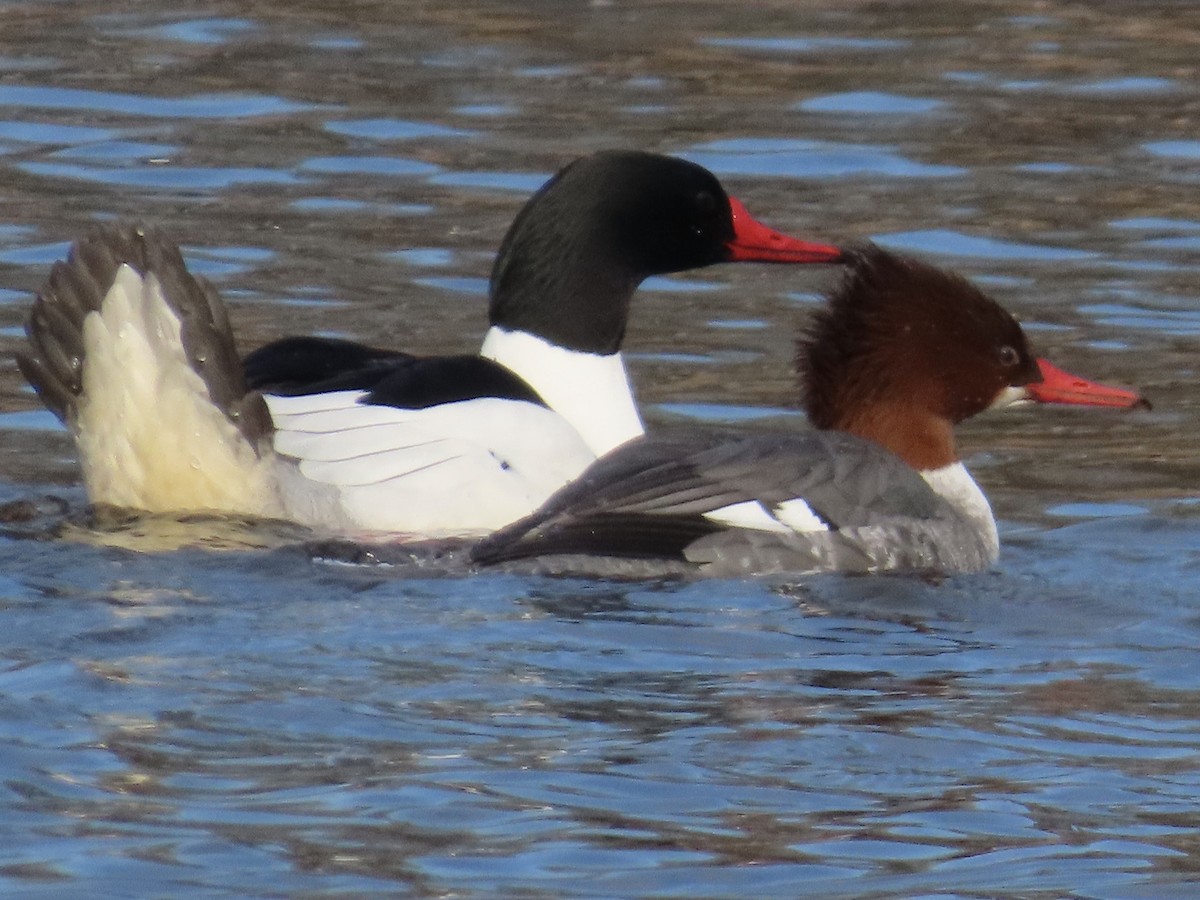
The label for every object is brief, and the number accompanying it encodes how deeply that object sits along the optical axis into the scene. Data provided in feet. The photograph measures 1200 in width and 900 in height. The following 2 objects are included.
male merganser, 44.52
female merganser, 45.06
